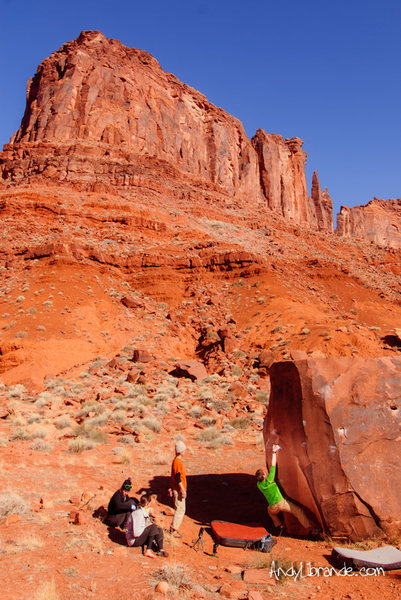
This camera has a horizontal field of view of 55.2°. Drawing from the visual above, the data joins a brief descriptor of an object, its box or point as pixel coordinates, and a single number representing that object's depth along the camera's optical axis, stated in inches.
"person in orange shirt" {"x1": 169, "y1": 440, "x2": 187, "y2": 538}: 240.2
